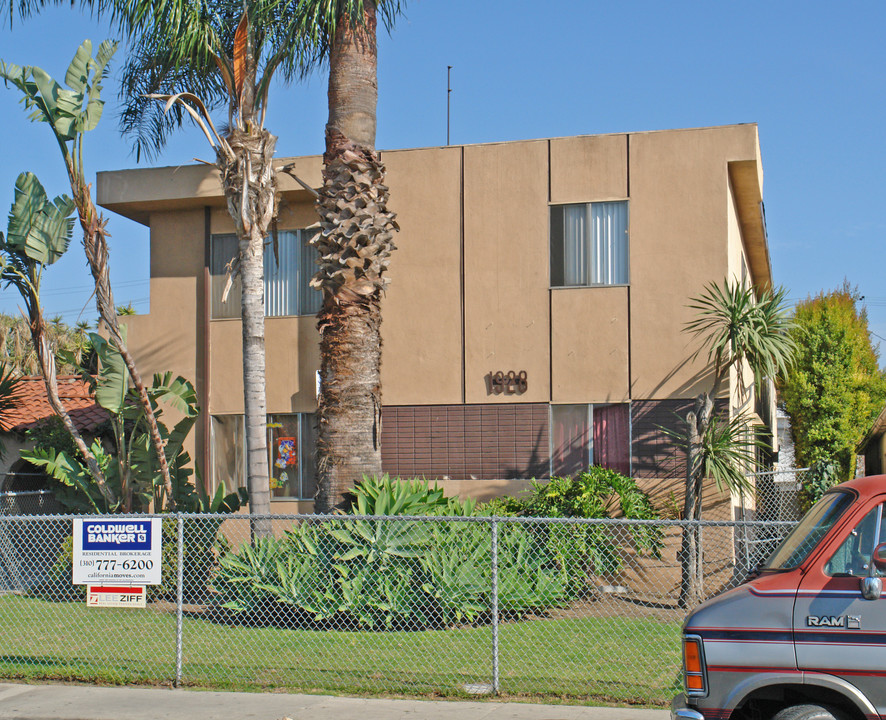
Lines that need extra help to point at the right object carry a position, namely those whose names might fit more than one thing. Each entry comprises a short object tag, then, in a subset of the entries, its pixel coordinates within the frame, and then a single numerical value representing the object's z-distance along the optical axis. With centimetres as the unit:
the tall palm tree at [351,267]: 1292
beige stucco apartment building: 1457
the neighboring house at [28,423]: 1894
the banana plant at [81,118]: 1317
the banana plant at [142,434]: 1460
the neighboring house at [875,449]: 2988
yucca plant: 1286
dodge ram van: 537
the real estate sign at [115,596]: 902
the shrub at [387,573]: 1096
